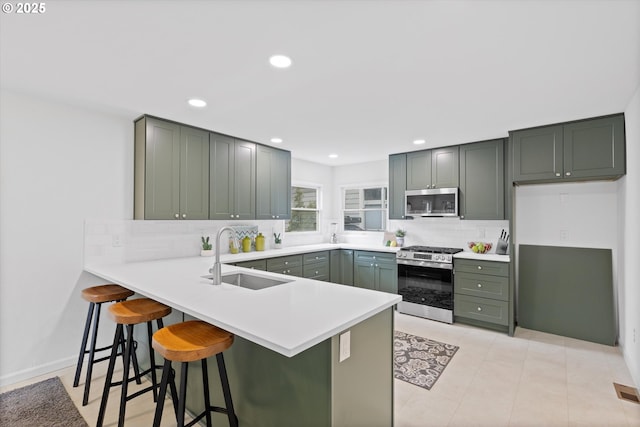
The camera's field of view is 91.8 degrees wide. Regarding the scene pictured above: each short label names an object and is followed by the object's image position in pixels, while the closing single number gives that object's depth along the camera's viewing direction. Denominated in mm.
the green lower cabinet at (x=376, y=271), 4629
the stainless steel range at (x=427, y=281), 4055
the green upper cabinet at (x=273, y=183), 4316
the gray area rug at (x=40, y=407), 2088
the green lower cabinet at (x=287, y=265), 4048
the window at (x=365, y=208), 5578
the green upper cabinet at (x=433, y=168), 4367
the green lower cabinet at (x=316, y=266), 4568
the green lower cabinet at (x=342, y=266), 5082
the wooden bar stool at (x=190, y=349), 1487
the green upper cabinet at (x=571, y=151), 3064
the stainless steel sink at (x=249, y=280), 2457
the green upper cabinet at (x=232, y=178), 3744
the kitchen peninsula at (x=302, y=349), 1410
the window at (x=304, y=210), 5457
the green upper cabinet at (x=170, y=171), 3148
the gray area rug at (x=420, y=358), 2695
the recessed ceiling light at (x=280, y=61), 2031
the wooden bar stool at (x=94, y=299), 2477
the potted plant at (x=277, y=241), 4819
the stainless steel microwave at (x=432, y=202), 4328
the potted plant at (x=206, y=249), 3814
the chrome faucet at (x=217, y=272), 2139
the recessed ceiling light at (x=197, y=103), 2750
